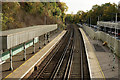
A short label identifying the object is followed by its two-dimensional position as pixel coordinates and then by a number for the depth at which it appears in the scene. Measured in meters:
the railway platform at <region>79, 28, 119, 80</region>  15.77
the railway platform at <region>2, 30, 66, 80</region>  14.99
